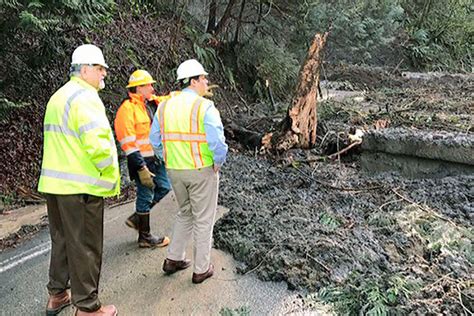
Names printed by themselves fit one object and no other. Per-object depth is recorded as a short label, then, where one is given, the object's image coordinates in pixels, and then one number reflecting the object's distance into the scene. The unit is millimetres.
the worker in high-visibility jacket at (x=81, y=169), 3020
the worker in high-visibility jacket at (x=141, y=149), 4227
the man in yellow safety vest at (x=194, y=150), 3549
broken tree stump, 8195
